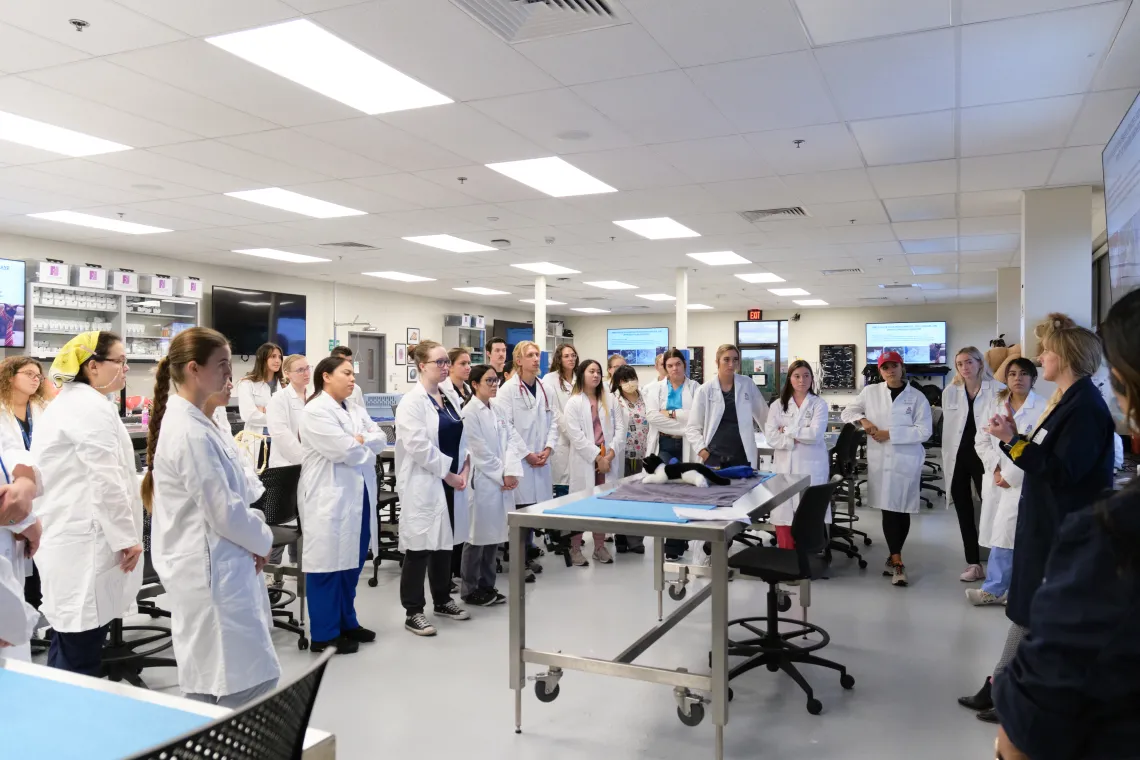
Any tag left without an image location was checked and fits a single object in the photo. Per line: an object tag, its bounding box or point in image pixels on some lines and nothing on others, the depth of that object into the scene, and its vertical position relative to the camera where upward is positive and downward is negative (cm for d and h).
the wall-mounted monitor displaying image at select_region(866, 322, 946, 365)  1581 +78
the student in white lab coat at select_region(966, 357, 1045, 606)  435 -62
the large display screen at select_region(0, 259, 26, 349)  790 +67
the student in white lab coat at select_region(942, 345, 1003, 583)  514 -41
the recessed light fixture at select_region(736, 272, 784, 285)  1159 +152
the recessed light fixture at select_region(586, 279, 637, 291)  1254 +148
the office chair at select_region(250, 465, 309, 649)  399 -76
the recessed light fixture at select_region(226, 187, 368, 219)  651 +148
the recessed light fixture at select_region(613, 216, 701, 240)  775 +153
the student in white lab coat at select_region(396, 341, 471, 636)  411 -61
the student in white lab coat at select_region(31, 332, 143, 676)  289 -51
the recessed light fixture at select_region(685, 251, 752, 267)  973 +152
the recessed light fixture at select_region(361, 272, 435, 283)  1152 +144
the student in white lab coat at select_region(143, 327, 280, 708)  218 -50
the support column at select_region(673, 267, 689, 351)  1075 +98
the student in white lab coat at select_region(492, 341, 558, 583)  538 -32
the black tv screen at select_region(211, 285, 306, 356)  1042 +74
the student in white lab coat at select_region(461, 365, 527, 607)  455 -66
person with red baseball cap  525 -46
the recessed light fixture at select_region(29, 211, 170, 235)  734 +144
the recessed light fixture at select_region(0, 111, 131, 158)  476 +148
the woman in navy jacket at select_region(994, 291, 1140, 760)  94 -32
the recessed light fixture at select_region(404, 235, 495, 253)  859 +148
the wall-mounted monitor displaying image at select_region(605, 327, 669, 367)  1838 +78
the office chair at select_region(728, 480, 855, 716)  331 -82
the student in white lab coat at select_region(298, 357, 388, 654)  369 -66
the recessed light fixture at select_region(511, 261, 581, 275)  1054 +148
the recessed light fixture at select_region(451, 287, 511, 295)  1338 +144
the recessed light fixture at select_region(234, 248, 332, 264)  941 +144
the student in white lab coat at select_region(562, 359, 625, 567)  569 -46
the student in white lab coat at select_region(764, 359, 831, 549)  544 -37
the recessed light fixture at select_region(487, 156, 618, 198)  568 +152
